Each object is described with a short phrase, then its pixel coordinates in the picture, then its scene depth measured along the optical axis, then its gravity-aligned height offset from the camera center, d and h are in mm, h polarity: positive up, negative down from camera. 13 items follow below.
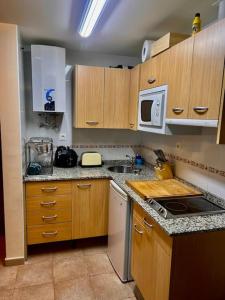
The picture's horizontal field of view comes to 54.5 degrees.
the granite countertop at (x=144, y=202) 1282 -592
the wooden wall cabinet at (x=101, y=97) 2504 +288
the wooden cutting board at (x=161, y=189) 1750 -559
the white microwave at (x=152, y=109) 1843 +127
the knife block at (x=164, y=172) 2246 -496
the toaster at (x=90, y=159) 2688 -468
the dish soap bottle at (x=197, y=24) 1517 +694
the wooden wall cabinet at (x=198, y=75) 1289 +326
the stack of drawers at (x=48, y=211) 2254 -957
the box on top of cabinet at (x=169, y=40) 1783 +689
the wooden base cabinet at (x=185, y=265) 1282 -865
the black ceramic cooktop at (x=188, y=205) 1538 -602
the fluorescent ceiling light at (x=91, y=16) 1442 +778
